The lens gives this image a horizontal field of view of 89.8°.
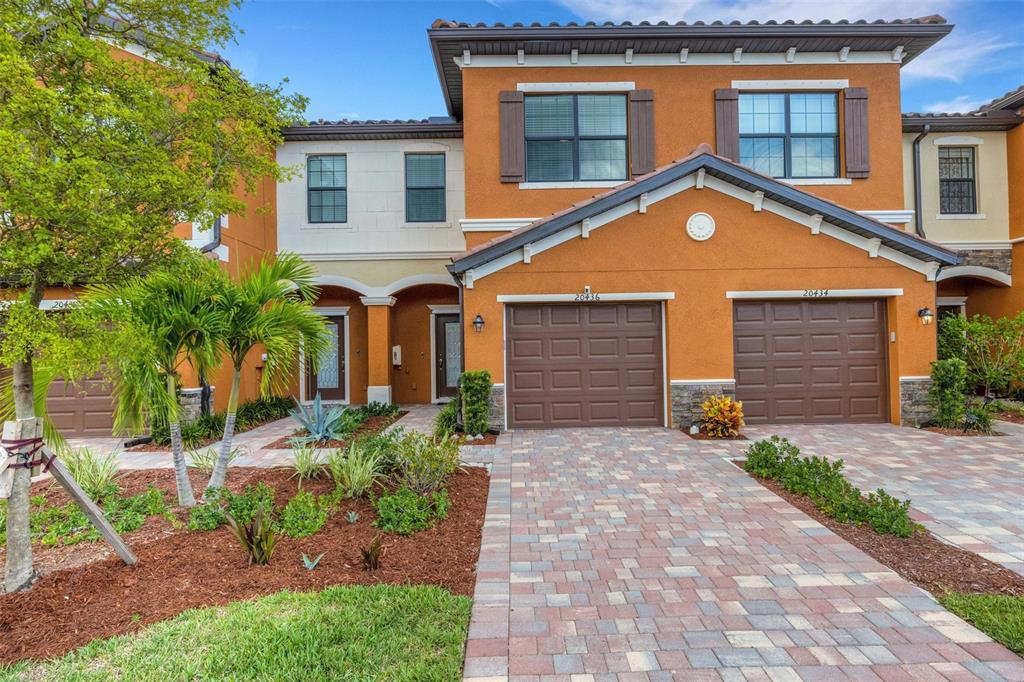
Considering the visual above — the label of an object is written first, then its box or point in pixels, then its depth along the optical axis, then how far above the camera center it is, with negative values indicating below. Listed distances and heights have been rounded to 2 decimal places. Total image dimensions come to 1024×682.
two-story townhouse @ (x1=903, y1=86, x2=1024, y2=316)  13.12 +4.16
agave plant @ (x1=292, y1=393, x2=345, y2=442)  9.03 -1.24
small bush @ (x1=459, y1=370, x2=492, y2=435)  9.32 -0.92
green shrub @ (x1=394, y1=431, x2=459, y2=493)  5.75 -1.30
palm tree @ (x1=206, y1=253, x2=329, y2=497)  5.25 +0.34
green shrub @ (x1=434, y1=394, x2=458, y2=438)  9.39 -1.31
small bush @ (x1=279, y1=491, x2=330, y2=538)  4.75 -1.58
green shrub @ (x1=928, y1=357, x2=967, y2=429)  9.41 -0.80
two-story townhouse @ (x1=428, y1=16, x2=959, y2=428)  9.81 +0.91
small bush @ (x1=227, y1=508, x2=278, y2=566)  4.14 -1.51
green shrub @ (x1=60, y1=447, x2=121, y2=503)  5.90 -1.39
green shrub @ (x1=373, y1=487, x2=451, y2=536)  4.88 -1.58
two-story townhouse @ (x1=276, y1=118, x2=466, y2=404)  13.74 +3.78
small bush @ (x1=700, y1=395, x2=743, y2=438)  9.06 -1.22
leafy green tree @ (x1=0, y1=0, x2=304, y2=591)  3.32 +1.53
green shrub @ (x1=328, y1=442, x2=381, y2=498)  5.69 -1.34
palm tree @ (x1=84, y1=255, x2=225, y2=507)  4.53 +0.18
